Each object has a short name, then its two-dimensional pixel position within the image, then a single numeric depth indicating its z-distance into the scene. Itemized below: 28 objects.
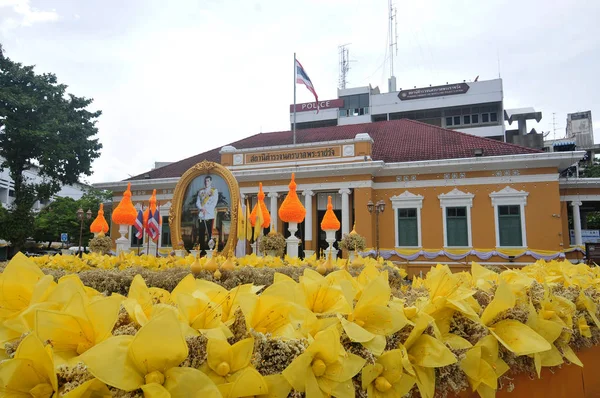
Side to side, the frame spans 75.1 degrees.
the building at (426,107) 34.44
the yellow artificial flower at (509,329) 1.34
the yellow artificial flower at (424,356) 1.17
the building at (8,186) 37.72
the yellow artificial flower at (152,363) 0.76
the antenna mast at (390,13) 37.79
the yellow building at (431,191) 16.53
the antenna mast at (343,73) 43.06
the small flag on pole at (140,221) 12.79
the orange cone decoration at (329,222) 13.17
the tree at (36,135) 23.55
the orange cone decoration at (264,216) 11.49
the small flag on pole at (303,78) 21.81
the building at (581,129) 39.03
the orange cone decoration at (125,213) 11.53
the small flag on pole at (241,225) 10.29
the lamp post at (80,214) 15.80
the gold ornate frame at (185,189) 10.23
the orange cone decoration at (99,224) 12.40
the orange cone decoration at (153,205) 11.21
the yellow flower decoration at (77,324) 0.86
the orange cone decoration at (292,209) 11.46
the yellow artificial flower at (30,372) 0.79
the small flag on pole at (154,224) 11.48
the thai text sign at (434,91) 35.31
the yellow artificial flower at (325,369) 0.93
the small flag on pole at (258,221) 10.84
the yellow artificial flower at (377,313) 1.19
